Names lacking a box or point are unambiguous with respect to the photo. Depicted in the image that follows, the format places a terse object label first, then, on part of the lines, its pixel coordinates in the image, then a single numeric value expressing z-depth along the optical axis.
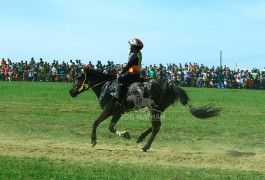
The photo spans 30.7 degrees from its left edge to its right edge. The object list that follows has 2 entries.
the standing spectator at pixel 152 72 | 37.01
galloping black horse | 12.86
